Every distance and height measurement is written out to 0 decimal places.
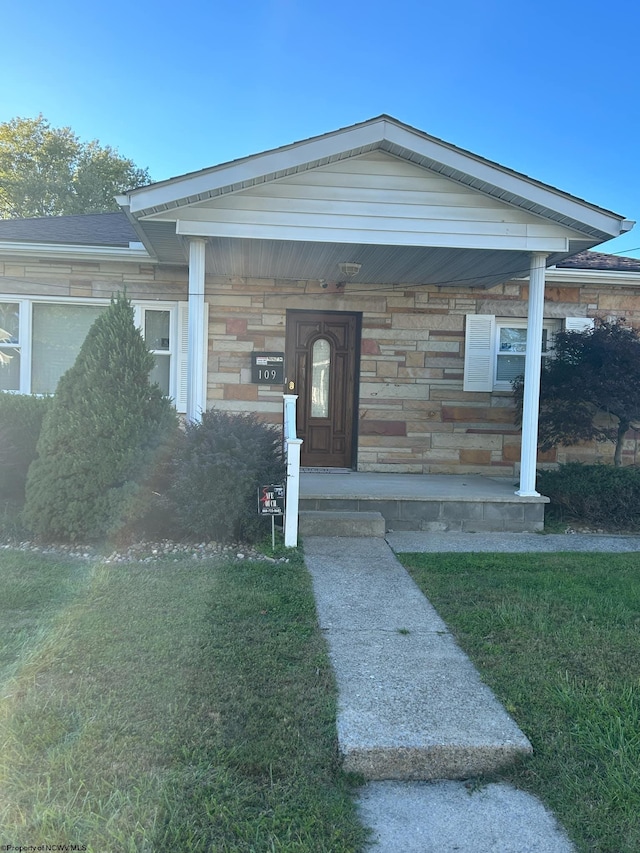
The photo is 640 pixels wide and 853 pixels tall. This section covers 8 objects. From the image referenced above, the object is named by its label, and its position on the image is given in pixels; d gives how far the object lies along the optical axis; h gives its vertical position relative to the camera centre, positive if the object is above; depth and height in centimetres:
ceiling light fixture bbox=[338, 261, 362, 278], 729 +135
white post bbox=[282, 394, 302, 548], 559 -99
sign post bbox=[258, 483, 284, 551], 545 -103
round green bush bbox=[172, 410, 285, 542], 551 -90
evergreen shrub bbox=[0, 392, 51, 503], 654 -71
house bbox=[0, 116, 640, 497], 796 +75
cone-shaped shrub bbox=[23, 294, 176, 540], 548 -58
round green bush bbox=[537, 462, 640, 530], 696 -117
